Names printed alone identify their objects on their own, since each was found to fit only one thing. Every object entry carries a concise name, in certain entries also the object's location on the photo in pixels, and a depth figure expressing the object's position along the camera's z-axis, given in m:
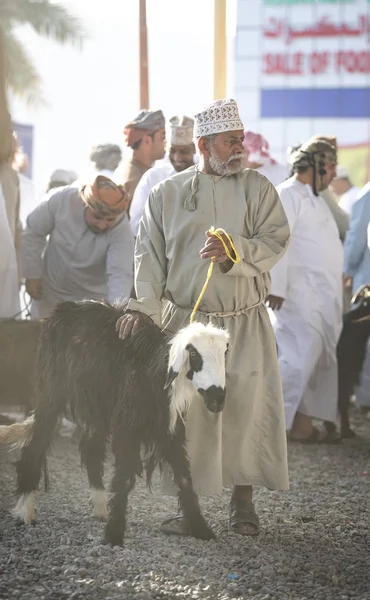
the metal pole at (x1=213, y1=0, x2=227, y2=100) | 15.38
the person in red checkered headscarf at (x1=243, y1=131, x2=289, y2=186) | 19.66
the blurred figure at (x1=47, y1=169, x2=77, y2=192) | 22.01
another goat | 16.84
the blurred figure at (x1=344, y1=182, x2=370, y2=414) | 17.27
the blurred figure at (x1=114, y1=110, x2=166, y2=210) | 17.38
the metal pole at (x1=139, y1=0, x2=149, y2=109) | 18.32
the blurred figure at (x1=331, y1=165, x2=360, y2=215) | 28.29
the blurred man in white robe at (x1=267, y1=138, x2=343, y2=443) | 16.36
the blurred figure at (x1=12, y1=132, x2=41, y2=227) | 21.99
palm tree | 51.12
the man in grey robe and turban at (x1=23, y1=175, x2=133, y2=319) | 15.39
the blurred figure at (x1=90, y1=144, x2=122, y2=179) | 21.95
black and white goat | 9.70
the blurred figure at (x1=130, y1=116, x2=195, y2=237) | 16.49
